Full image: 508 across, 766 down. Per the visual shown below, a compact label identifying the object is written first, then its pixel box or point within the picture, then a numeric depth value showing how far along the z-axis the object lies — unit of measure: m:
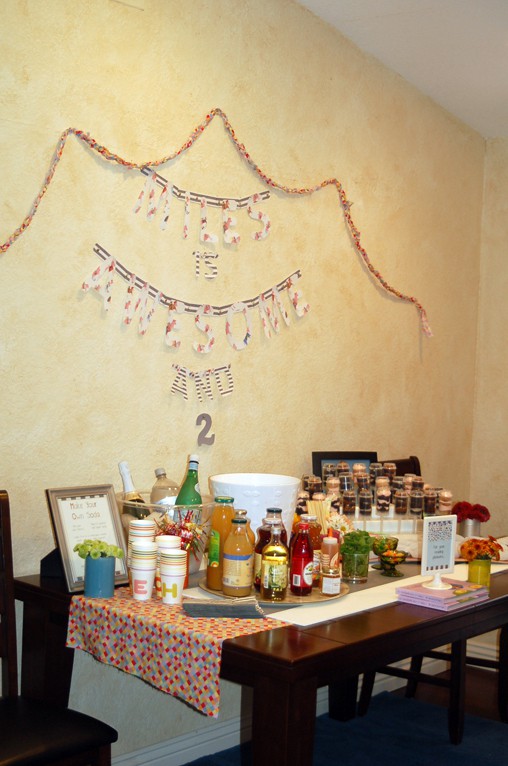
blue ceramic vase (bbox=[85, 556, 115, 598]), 1.98
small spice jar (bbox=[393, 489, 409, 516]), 2.81
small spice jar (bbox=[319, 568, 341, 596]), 2.06
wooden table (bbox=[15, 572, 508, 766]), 1.60
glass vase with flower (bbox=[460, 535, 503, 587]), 2.30
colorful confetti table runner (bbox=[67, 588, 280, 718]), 1.70
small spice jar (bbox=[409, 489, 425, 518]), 2.83
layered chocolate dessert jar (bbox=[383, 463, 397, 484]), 3.11
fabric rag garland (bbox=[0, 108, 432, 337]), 2.23
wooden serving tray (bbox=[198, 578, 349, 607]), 1.98
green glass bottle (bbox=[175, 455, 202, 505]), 2.30
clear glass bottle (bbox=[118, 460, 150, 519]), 2.26
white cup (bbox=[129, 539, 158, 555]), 2.01
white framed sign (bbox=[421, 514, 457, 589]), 2.18
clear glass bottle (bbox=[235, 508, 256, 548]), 2.04
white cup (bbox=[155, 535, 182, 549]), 2.03
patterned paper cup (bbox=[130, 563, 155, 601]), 2.00
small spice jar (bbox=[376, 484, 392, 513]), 2.79
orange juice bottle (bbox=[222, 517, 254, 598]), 1.97
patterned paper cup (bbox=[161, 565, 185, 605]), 1.97
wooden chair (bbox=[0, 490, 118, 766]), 1.72
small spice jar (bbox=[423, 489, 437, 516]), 2.86
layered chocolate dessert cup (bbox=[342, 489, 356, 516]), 2.73
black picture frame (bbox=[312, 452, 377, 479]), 3.11
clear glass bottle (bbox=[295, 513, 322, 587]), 2.10
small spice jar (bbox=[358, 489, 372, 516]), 2.75
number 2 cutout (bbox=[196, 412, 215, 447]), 2.73
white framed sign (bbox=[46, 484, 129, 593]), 2.06
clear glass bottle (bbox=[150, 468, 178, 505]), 2.33
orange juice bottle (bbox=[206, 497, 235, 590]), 2.07
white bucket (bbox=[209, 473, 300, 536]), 2.20
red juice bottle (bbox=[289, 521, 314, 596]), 2.03
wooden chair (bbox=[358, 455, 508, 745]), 3.08
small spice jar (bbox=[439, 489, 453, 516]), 2.85
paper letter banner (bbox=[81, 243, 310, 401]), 2.42
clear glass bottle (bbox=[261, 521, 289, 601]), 1.98
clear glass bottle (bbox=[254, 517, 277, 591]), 2.06
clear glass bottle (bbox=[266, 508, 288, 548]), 2.01
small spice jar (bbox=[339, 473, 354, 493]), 2.88
